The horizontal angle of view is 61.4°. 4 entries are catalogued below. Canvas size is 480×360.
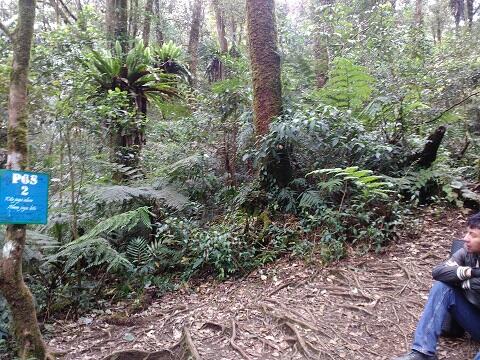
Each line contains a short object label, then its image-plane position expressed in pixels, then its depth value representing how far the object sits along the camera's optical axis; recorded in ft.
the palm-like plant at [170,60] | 28.91
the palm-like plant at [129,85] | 21.70
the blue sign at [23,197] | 8.38
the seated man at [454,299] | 9.68
